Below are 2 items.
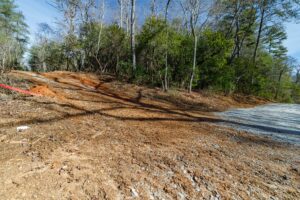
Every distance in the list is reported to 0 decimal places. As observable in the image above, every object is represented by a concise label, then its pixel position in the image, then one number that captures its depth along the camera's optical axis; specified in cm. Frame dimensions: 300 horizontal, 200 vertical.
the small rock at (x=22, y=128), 259
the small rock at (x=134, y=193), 164
